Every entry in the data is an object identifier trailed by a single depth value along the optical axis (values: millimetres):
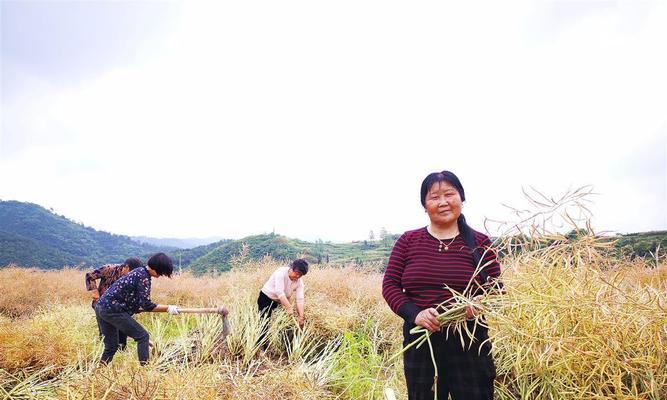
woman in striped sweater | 1634
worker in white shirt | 4301
